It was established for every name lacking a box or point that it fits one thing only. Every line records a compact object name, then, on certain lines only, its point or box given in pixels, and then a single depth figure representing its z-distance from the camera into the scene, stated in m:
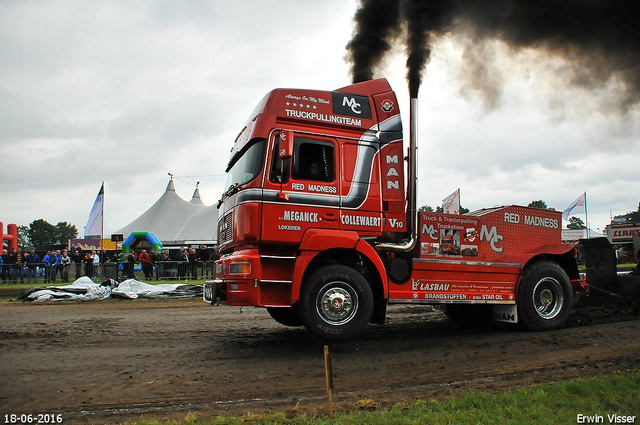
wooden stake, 3.82
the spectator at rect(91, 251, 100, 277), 18.71
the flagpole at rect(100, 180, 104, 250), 25.21
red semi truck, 5.89
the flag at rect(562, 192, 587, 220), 31.98
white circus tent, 33.03
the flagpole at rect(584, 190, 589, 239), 31.70
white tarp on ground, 12.78
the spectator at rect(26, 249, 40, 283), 18.50
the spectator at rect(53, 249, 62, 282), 18.19
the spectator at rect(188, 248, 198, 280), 19.25
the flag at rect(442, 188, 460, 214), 7.67
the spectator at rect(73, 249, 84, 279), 18.56
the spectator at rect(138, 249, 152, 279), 18.56
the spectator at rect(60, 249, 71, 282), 18.23
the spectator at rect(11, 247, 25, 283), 18.55
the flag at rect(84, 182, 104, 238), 25.83
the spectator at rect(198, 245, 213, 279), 19.31
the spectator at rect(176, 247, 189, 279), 19.11
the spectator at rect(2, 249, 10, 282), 18.50
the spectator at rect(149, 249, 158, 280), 19.44
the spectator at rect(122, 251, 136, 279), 17.78
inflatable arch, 28.97
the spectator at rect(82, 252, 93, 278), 18.58
